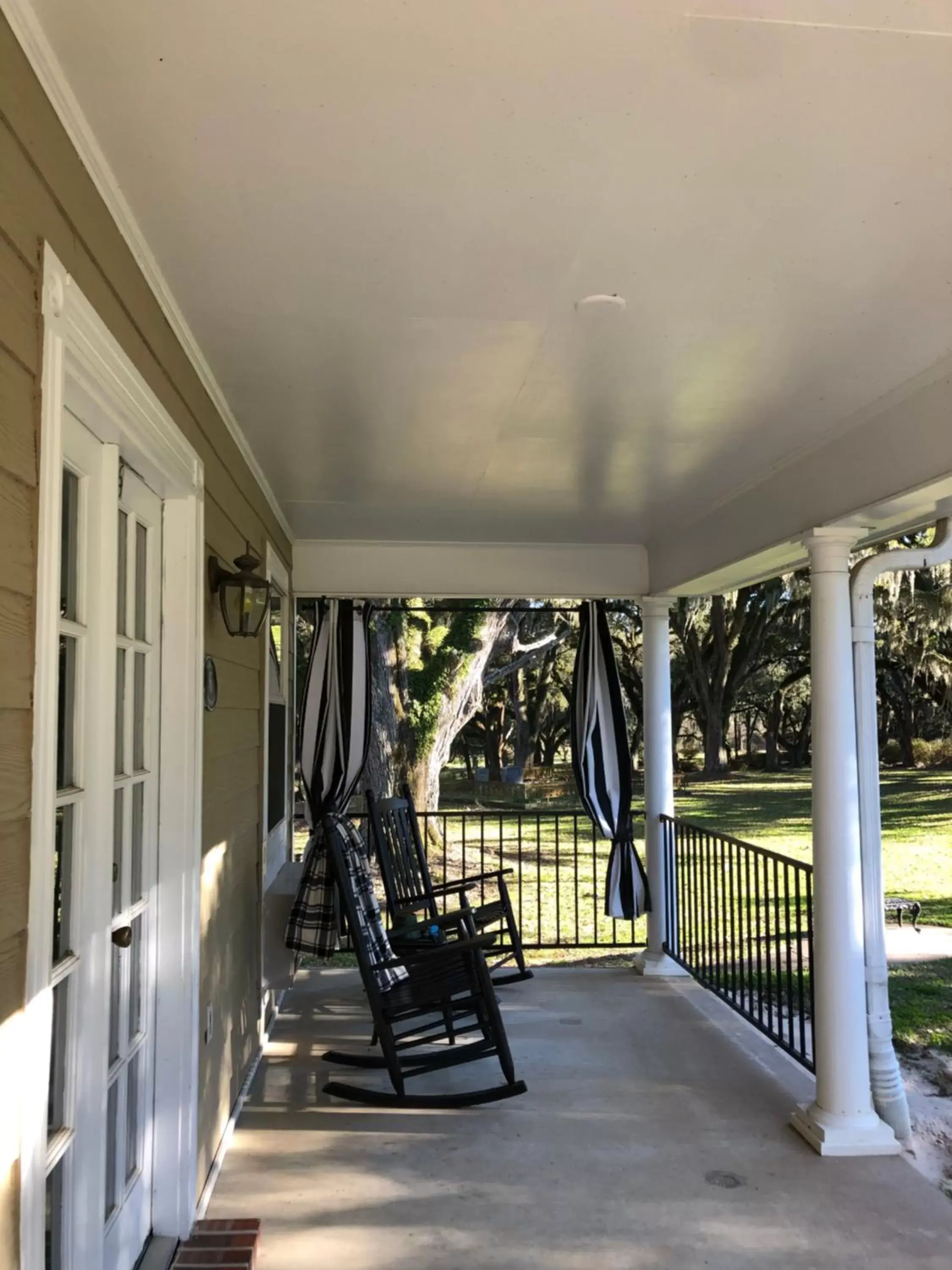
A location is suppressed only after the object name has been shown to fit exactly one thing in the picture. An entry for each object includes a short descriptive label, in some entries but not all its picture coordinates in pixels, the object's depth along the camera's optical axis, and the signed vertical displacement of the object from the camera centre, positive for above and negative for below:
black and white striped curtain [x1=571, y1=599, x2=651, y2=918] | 4.93 -0.13
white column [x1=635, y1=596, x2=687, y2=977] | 4.92 -0.19
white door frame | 1.27 +0.06
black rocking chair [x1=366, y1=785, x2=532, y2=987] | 4.31 -0.79
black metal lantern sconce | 2.70 +0.39
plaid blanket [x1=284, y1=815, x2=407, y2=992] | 3.49 -0.75
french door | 1.62 -0.29
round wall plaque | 2.58 +0.10
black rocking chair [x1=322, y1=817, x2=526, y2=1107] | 3.18 -0.99
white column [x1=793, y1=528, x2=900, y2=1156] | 2.92 -0.54
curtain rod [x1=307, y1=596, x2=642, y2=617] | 5.13 +0.64
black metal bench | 5.96 -1.28
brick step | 2.19 -1.29
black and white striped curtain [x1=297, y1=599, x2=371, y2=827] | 4.96 +0.08
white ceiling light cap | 1.98 +0.90
